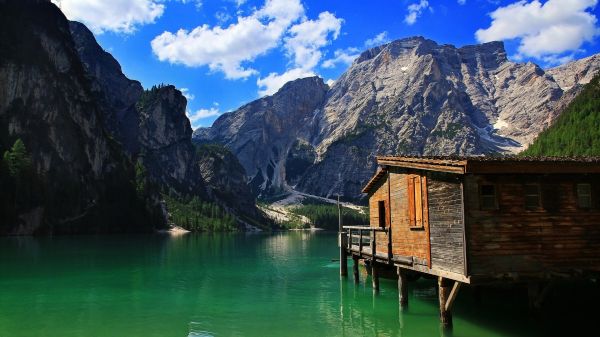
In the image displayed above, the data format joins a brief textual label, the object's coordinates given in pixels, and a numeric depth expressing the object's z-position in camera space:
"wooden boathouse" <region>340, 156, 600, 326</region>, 20.89
